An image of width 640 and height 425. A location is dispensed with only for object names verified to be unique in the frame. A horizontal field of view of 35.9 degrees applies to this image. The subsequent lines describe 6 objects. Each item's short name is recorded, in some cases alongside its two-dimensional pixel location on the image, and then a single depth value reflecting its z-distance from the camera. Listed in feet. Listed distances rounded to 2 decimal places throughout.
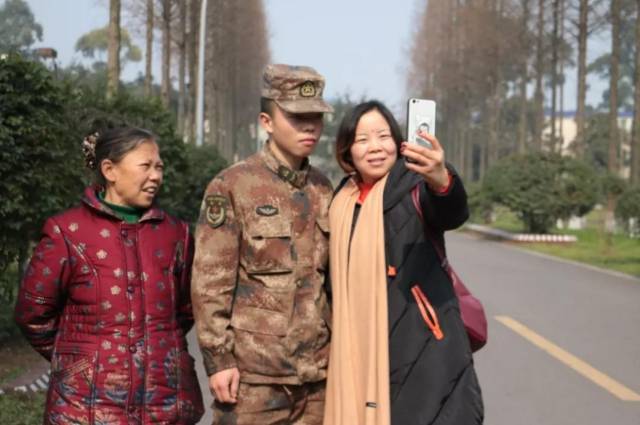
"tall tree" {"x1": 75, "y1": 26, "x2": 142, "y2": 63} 330.95
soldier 10.41
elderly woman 10.31
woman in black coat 10.11
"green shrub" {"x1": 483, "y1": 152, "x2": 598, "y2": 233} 82.53
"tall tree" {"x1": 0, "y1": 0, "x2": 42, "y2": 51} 243.81
